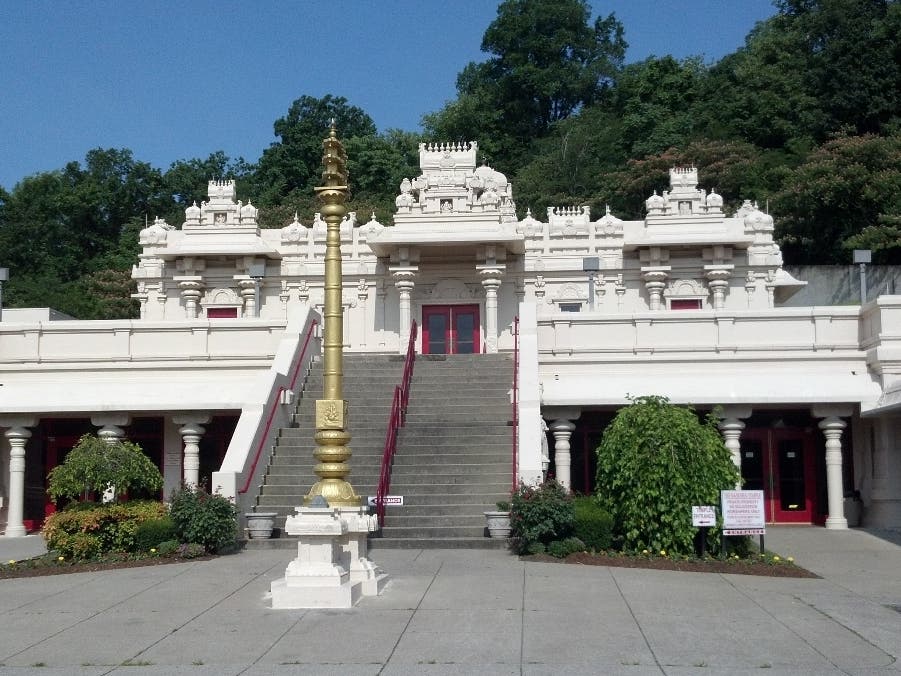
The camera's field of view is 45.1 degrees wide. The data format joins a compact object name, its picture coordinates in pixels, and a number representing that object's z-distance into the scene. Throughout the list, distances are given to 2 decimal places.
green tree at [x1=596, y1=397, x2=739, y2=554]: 16.34
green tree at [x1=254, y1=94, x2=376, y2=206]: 68.31
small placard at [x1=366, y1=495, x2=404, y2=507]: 17.58
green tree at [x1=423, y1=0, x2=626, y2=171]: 69.75
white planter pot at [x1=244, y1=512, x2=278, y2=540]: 18.08
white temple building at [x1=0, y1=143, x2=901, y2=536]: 22.77
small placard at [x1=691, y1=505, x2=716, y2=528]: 16.08
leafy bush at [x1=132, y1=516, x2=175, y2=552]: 16.88
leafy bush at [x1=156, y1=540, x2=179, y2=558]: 16.61
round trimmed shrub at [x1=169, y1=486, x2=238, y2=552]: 16.75
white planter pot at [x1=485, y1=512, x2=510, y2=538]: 17.41
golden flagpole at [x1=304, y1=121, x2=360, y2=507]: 13.08
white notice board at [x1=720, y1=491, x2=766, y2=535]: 16.22
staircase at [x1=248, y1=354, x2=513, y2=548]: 18.42
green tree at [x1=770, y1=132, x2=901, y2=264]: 43.59
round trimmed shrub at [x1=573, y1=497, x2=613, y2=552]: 16.58
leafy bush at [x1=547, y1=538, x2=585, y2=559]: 16.22
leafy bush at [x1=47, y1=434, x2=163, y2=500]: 17.81
